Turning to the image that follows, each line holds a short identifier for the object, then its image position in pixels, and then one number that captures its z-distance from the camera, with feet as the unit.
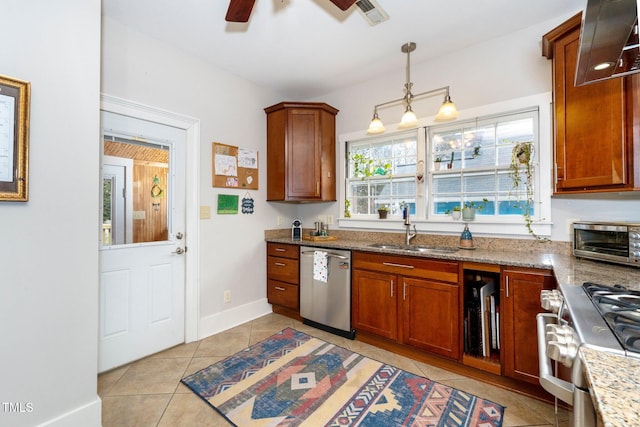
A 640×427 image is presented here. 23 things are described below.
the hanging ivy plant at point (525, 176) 7.33
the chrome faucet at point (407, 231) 8.99
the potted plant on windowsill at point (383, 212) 9.91
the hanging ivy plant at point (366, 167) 10.26
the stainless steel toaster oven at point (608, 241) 4.97
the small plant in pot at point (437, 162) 9.00
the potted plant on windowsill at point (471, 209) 7.95
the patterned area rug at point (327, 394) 5.27
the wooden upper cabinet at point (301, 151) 10.42
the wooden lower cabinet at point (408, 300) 6.70
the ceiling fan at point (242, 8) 5.14
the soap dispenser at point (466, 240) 7.86
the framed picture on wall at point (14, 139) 4.17
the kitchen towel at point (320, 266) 8.95
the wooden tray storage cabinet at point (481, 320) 6.35
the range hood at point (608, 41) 2.86
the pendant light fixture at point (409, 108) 7.07
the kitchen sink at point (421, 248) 8.18
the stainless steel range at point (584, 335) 2.15
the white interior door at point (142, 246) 7.05
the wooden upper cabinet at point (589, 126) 4.92
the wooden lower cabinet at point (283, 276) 9.96
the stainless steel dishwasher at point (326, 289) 8.54
